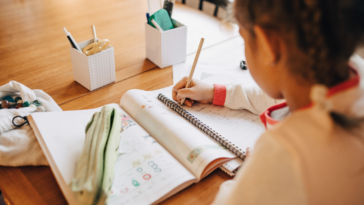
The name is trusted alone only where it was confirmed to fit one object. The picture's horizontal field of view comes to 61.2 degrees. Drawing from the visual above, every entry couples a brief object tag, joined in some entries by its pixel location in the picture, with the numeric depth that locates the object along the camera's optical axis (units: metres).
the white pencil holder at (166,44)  0.99
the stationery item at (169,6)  1.03
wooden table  0.60
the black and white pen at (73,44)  0.86
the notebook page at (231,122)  0.69
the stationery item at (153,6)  1.06
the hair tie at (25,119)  0.69
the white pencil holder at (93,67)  0.87
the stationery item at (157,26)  0.97
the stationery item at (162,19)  0.99
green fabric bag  0.51
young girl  0.36
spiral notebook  0.64
